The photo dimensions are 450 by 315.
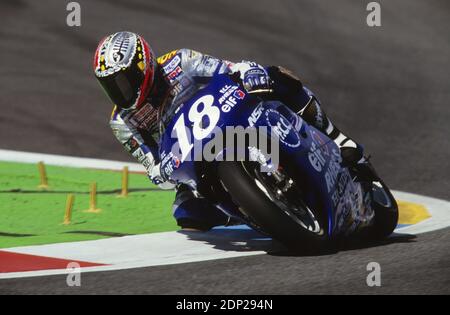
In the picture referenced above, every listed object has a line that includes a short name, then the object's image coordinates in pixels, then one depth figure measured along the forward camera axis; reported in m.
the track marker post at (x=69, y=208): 17.59
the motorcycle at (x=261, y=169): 13.27
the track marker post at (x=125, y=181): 19.39
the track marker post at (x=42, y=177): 19.98
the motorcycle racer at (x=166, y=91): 14.68
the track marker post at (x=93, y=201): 18.23
